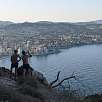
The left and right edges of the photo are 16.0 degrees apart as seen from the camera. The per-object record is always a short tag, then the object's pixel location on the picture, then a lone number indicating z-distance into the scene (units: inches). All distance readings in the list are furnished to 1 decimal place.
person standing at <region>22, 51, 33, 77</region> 438.8
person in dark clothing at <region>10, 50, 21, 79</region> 447.4
